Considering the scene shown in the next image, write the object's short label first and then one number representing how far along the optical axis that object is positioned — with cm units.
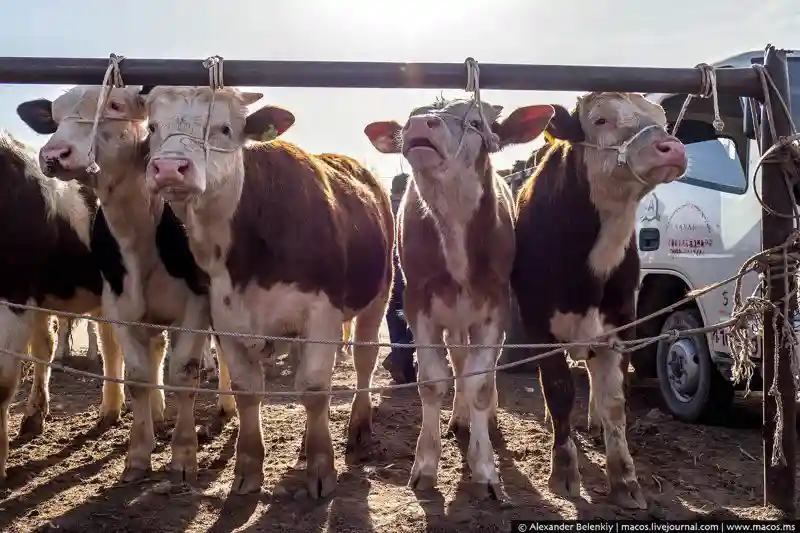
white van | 600
